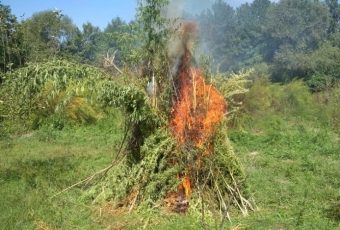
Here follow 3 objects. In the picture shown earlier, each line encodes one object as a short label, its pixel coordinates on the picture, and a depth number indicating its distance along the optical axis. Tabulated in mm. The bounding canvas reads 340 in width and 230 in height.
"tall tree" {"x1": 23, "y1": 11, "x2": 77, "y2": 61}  28750
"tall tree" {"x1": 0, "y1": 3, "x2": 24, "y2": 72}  15016
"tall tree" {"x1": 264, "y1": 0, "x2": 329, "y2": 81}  23719
